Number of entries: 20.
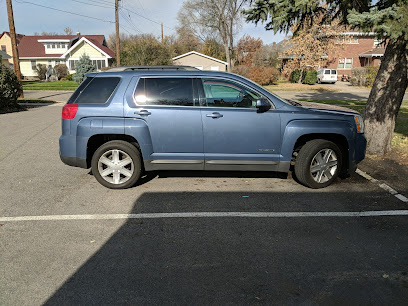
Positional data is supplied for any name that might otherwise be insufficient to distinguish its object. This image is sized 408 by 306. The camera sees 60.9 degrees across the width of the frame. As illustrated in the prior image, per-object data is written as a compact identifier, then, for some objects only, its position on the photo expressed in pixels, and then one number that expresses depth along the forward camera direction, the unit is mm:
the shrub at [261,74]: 39562
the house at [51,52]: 46781
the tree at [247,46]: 52344
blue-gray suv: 5367
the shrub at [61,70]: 45312
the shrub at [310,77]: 41688
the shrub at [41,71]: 46688
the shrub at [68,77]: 43625
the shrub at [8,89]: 15073
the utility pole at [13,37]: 19359
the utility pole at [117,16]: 28391
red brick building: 47594
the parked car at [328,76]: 43403
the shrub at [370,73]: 35288
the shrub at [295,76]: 43375
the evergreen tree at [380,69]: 7117
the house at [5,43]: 60562
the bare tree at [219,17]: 44750
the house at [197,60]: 40938
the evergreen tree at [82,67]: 33938
